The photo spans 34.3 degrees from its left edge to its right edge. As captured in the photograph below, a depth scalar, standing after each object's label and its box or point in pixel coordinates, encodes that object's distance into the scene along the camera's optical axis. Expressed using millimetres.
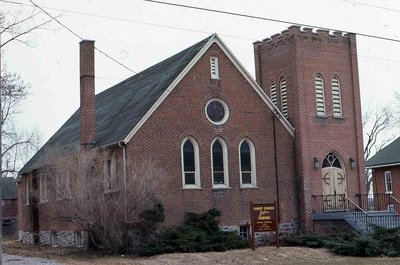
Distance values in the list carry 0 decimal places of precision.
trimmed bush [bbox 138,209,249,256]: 24828
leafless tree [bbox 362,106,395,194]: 68875
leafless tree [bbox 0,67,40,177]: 29750
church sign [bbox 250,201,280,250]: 26047
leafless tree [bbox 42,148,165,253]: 25203
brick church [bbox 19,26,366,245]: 28188
